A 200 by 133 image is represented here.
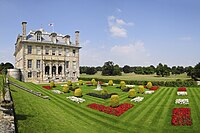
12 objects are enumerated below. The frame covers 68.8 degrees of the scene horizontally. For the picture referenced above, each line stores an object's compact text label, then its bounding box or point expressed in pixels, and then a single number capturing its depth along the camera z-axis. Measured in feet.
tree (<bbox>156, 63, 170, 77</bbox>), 265.78
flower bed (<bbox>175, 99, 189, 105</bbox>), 63.33
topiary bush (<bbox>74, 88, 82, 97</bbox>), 77.51
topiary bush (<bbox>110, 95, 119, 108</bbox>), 58.51
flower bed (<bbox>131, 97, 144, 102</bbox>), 69.11
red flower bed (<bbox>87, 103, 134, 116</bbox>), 52.42
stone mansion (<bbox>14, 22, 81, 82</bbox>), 138.92
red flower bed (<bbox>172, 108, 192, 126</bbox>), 42.26
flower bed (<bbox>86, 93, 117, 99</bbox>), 75.69
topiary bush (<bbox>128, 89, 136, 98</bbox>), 75.16
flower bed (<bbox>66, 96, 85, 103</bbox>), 67.94
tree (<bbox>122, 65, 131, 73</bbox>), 433.78
